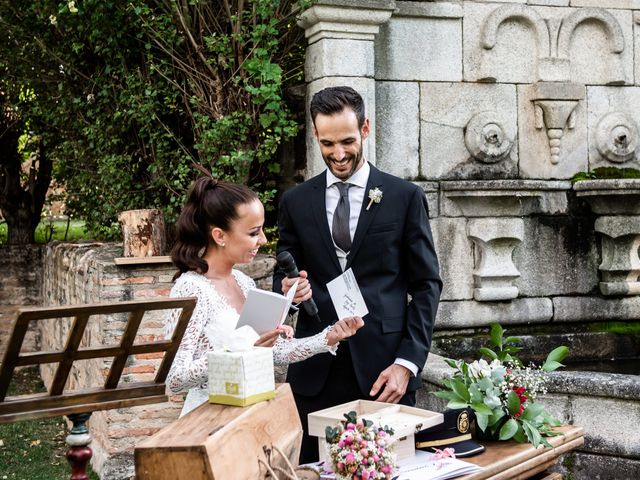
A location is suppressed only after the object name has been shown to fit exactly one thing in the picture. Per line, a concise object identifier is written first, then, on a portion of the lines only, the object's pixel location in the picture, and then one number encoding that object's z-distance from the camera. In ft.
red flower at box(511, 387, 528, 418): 10.64
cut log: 19.51
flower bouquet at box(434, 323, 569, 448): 10.44
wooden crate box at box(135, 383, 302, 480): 7.39
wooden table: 9.60
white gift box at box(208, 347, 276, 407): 8.42
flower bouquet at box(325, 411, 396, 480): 8.39
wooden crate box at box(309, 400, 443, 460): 9.48
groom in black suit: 11.88
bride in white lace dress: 10.36
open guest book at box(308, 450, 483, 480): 9.04
